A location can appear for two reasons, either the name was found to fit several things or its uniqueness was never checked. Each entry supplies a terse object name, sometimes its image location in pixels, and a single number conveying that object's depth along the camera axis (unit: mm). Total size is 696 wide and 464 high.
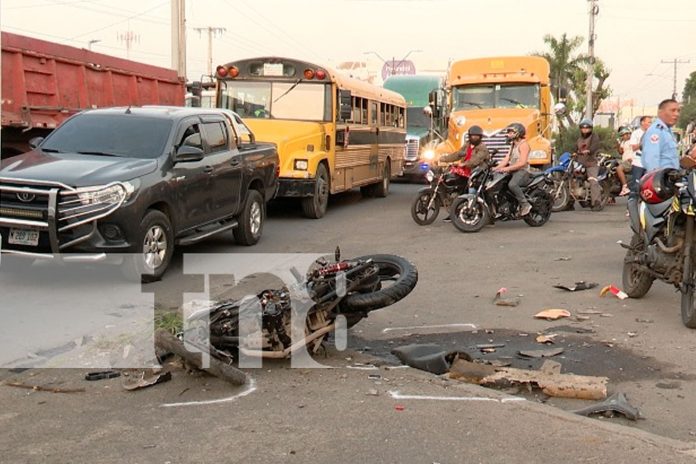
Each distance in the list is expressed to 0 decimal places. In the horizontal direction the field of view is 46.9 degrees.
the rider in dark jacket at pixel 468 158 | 13523
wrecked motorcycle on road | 5258
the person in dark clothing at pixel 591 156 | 16500
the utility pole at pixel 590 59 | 44669
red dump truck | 13430
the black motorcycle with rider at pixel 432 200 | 13844
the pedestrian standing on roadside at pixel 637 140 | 12750
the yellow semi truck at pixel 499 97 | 17047
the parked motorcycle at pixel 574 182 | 16461
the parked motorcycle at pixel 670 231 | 6664
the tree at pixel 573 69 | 50156
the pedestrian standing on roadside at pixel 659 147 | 8375
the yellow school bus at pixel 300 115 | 14359
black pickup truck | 8055
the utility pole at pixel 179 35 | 25219
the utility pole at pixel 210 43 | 73062
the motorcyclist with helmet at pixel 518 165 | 13148
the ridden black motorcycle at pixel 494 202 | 12906
